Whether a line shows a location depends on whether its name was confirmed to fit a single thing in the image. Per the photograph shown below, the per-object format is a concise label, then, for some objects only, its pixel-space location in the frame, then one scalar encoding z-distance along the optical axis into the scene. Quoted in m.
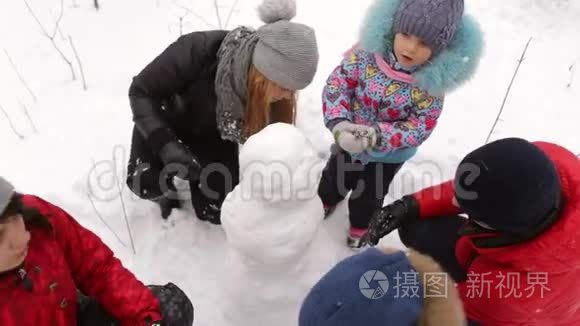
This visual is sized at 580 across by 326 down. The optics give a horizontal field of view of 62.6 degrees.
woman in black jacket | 1.63
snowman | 1.44
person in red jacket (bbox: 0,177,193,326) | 1.21
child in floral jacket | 1.65
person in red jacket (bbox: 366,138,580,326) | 1.30
